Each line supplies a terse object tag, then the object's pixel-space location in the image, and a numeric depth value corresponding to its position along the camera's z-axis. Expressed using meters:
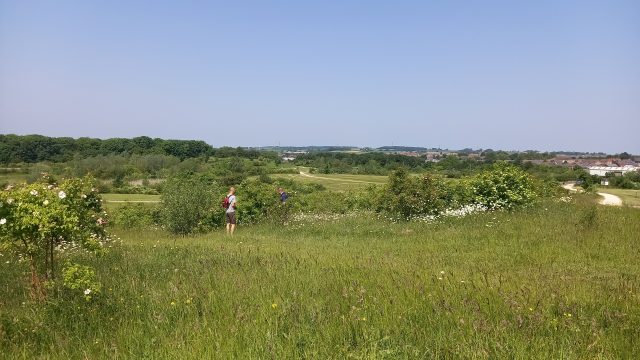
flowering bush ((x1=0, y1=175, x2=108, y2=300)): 4.90
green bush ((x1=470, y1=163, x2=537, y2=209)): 16.25
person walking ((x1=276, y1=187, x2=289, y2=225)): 18.43
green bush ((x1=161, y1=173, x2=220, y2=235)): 19.78
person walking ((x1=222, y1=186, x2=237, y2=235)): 16.37
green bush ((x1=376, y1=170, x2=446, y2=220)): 16.56
